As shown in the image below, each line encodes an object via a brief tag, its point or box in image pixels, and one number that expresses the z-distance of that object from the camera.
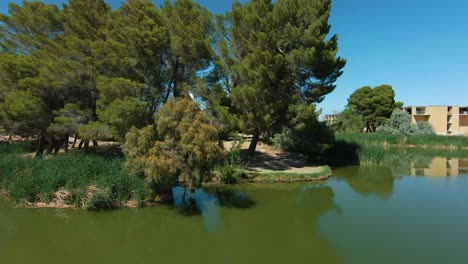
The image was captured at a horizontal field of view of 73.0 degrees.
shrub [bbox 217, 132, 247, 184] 15.02
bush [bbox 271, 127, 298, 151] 23.39
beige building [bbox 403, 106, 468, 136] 58.34
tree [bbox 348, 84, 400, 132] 49.59
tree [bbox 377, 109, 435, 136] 43.75
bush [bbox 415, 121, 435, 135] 44.80
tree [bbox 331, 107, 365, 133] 44.27
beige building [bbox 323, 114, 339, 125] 75.61
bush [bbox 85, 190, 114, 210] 10.27
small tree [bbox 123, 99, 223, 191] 9.70
